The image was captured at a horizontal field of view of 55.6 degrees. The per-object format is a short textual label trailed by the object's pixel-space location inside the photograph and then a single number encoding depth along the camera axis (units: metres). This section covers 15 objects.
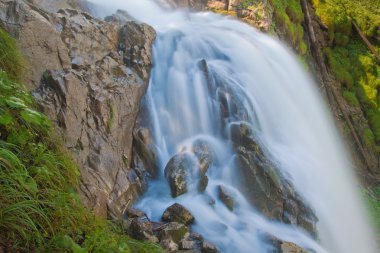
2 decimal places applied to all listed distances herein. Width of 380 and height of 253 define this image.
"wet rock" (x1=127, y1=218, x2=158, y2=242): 3.79
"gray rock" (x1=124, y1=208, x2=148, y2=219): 4.52
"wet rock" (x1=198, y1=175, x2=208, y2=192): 5.19
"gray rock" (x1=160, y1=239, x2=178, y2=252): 3.76
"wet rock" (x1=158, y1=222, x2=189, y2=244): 3.89
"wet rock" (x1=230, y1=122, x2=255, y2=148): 5.88
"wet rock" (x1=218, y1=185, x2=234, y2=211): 5.11
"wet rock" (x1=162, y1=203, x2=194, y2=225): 4.48
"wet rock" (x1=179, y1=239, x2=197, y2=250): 3.85
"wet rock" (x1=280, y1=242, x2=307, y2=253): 4.37
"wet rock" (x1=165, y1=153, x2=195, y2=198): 5.07
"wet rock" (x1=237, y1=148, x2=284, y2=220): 5.37
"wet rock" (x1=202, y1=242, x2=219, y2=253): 3.99
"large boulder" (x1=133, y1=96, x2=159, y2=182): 5.39
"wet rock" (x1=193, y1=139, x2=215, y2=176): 5.39
